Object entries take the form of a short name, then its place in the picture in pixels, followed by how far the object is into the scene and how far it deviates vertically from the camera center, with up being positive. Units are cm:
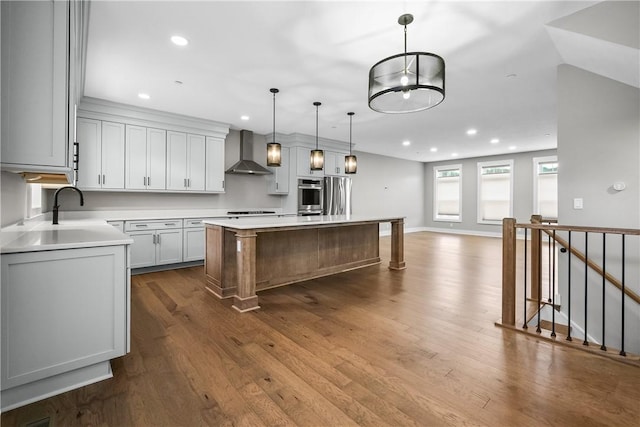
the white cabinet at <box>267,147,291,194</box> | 669 +87
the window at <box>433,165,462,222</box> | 1048 +83
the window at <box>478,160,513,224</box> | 927 +80
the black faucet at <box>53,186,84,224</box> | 308 -1
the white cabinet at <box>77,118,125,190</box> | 437 +90
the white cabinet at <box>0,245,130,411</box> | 157 -61
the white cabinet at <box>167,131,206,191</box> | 516 +93
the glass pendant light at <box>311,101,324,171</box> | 446 +85
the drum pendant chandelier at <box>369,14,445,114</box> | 210 +103
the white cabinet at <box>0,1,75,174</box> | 160 +71
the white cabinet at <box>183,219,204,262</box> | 500 -44
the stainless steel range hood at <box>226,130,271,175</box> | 608 +121
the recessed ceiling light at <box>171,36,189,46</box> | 283 +166
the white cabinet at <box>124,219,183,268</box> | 450 -44
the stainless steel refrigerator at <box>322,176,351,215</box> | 714 +48
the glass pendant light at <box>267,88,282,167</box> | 407 +84
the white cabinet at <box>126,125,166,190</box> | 477 +92
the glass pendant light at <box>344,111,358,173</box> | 498 +85
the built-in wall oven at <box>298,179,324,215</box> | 670 +43
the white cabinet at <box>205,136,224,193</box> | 558 +92
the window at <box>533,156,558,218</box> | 836 +85
